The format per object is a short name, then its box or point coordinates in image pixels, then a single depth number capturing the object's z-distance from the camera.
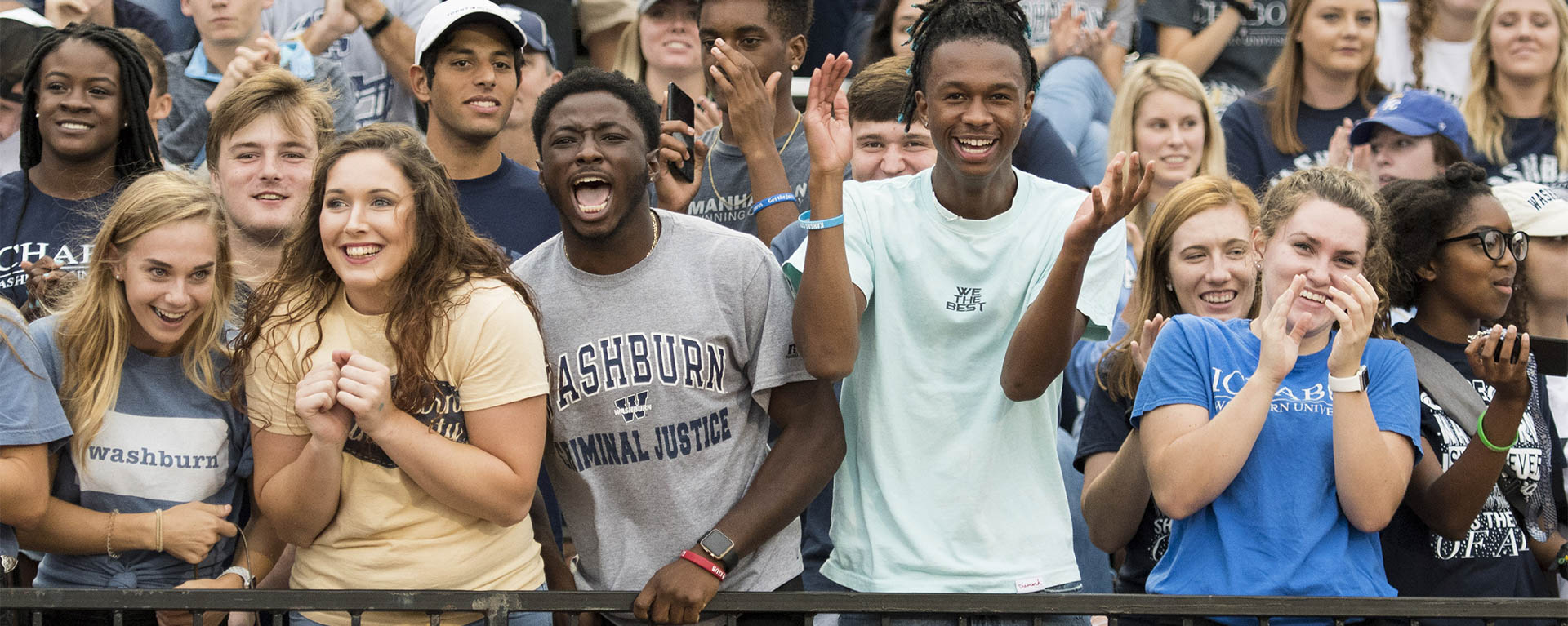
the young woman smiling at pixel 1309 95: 11.16
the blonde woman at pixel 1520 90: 11.41
